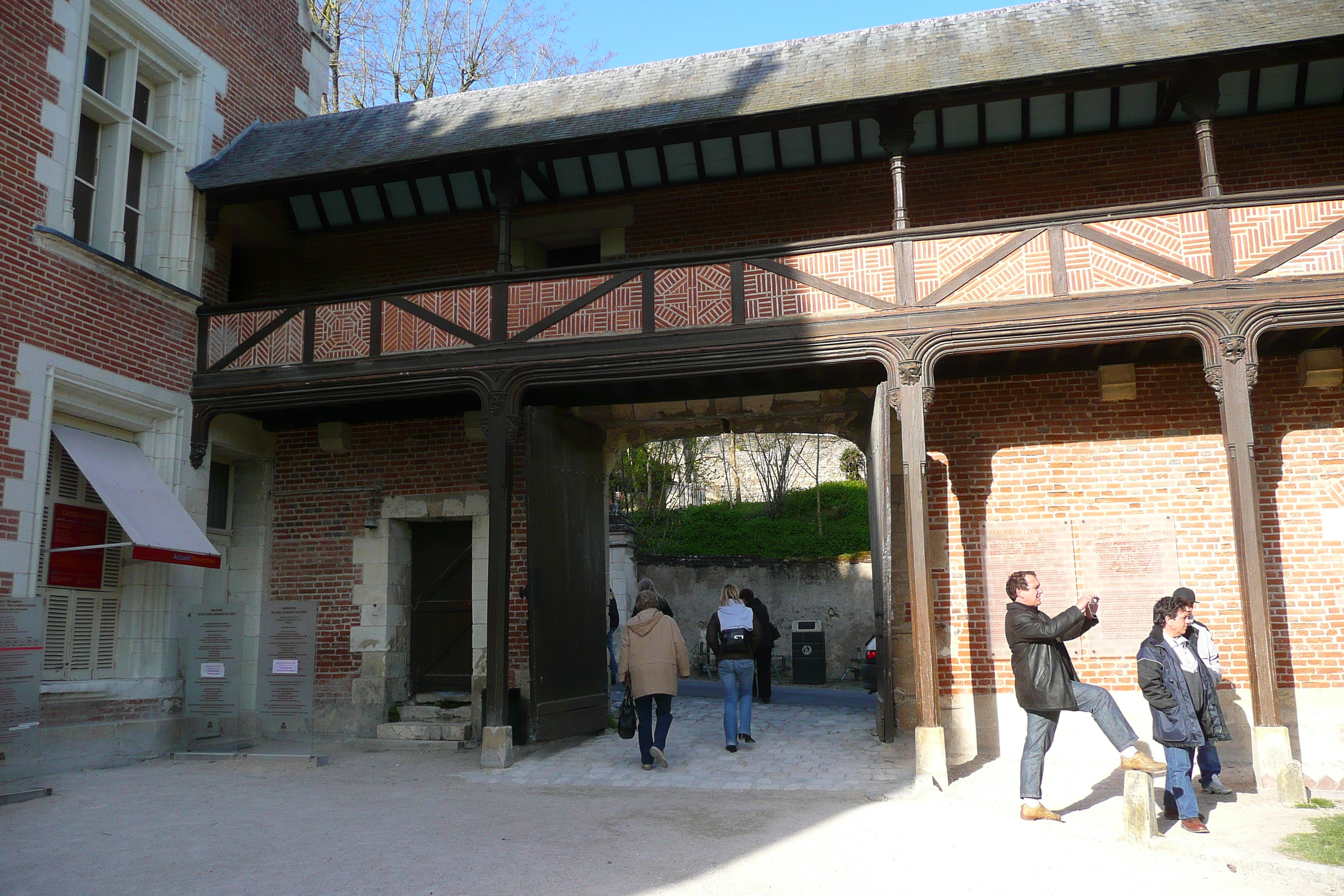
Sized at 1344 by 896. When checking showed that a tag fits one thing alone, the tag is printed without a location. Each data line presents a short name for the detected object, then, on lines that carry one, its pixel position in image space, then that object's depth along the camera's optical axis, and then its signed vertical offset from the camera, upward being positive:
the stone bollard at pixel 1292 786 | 6.43 -1.24
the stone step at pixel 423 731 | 9.74 -1.23
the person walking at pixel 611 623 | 12.32 -0.22
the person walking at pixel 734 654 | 8.56 -0.45
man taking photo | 5.52 -0.46
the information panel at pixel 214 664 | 8.95 -0.48
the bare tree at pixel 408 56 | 18.80 +10.50
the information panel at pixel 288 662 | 8.41 -0.45
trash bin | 15.80 -0.87
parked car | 12.82 -0.89
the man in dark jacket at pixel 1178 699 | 5.32 -0.56
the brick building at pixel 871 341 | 7.76 +2.18
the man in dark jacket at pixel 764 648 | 11.46 -0.55
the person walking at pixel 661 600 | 8.11 +0.03
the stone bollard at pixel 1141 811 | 5.14 -1.11
